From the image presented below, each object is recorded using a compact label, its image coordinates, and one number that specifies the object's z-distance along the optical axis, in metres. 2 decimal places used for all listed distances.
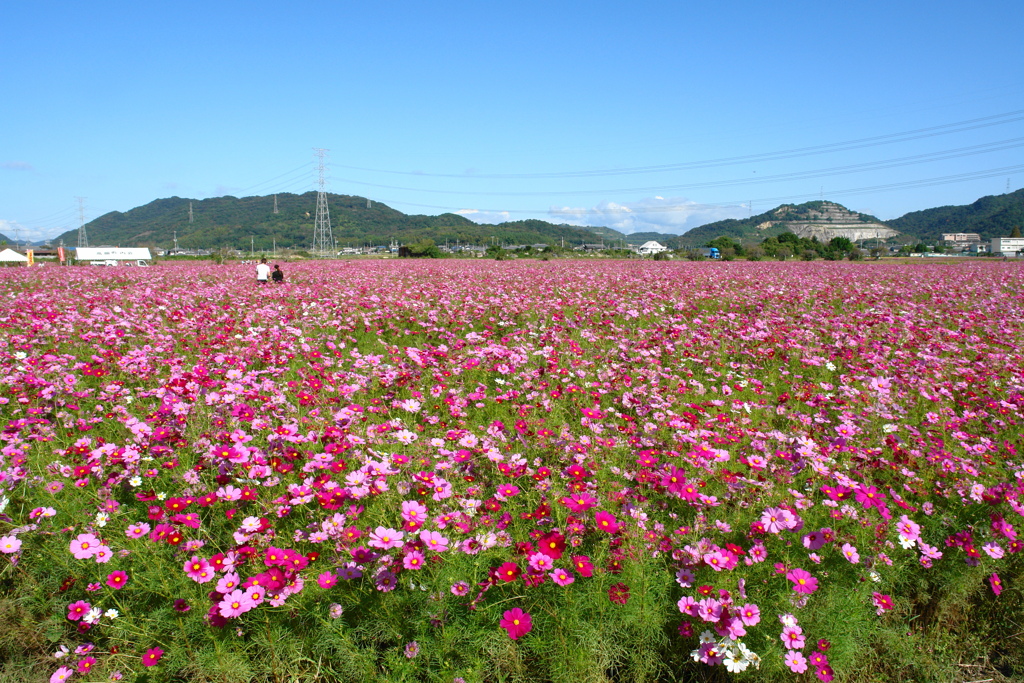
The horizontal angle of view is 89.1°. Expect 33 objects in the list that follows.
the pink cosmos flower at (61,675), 1.95
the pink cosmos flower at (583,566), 2.04
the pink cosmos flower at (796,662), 1.89
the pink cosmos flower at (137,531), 2.27
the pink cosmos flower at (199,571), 2.03
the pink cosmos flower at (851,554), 2.21
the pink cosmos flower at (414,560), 2.06
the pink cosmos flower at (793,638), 1.94
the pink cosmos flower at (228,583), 1.96
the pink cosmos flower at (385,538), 2.02
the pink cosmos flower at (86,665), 1.96
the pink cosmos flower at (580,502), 2.31
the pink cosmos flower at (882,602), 2.19
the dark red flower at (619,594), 2.05
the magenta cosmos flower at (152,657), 1.87
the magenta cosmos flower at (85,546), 2.14
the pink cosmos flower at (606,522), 2.21
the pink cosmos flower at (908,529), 2.42
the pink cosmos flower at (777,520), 2.28
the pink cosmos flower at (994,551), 2.37
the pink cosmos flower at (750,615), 1.96
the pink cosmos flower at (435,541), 2.08
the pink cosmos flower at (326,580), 2.05
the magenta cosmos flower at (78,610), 2.10
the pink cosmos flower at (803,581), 2.06
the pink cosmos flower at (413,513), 2.27
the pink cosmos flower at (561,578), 1.99
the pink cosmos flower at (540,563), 2.08
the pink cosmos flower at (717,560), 2.09
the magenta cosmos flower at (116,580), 2.21
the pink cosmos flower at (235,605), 1.89
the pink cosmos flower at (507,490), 2.61
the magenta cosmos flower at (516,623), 1.85
